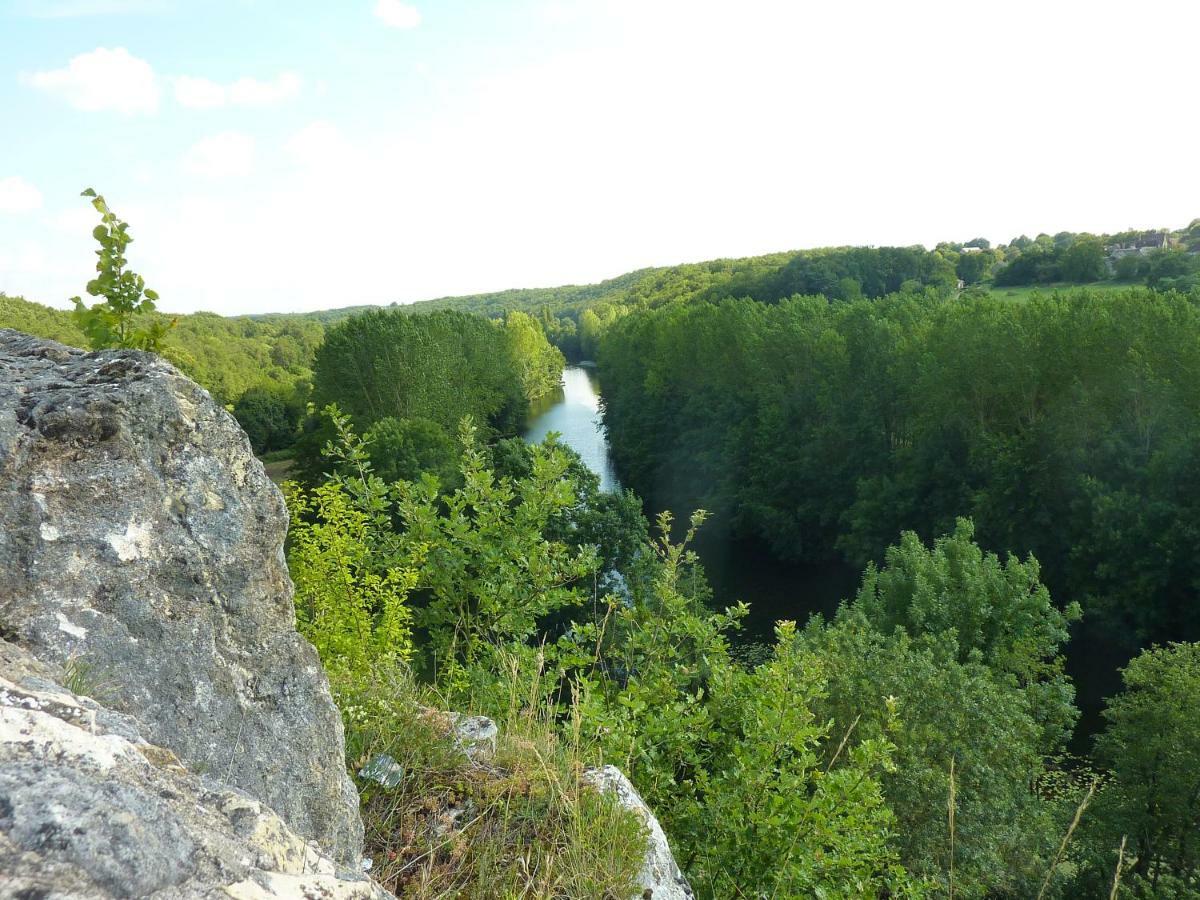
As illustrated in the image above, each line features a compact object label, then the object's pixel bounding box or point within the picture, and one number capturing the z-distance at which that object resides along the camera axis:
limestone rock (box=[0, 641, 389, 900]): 1.59
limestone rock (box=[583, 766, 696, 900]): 3.49
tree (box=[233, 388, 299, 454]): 59.72
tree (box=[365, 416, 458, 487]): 26.22
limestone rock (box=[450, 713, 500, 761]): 3.92
